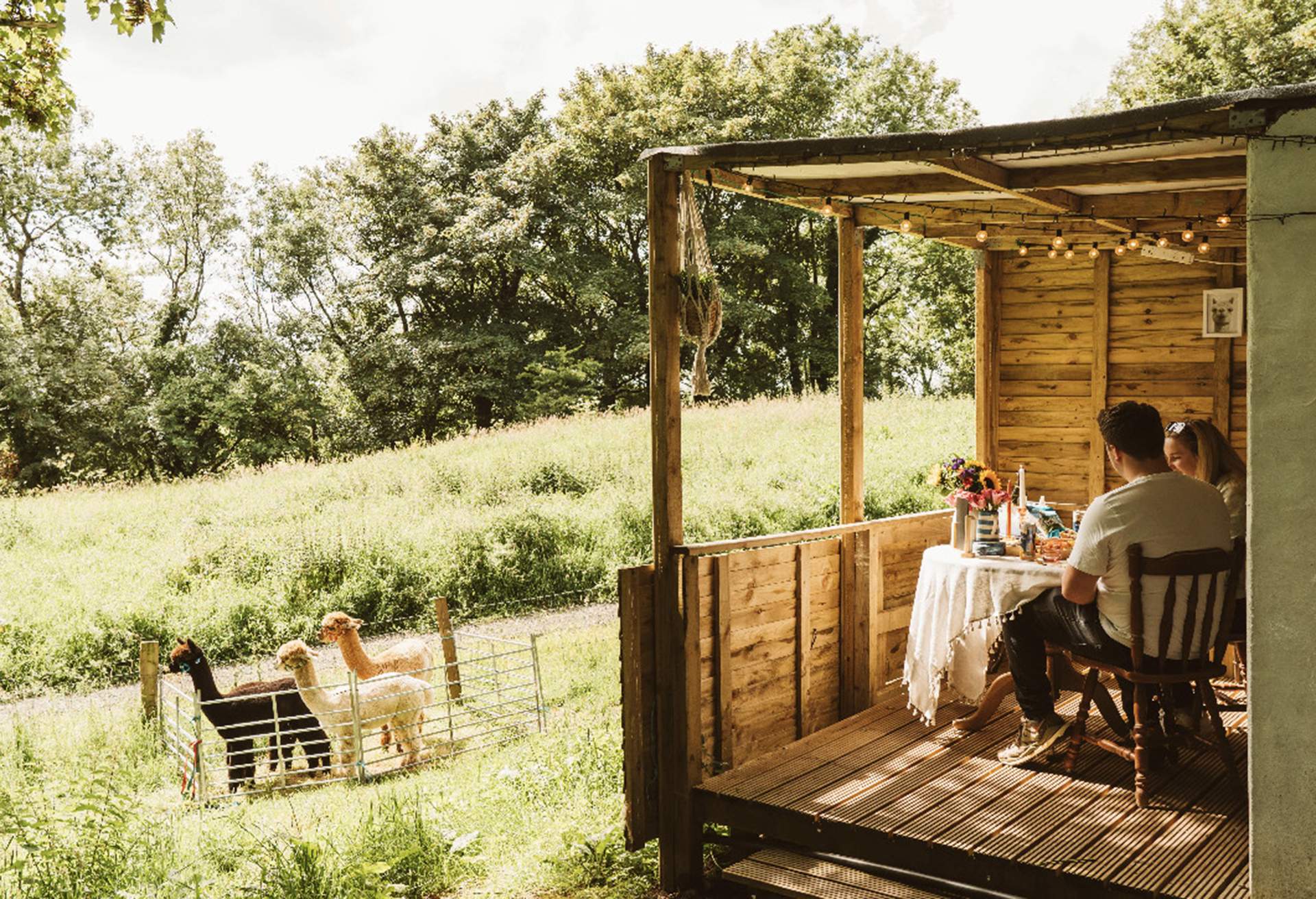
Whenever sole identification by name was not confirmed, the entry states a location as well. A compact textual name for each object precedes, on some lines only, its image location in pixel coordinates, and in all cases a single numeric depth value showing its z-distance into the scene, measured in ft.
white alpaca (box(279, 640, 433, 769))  25.82
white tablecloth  15.93
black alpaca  26.45
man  13.61
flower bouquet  17.02
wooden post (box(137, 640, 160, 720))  29.45
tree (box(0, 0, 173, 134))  22.18
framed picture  26.43
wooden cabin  11.03
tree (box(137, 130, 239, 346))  103.60
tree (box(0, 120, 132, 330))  93.35
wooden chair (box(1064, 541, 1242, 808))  13.58
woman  15.79
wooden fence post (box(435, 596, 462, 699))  32.68
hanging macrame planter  16.22
